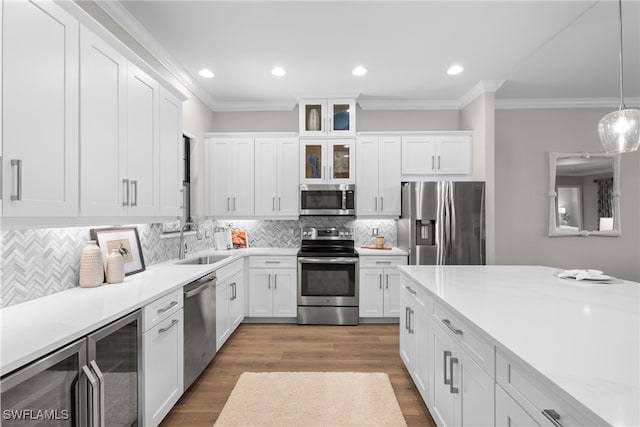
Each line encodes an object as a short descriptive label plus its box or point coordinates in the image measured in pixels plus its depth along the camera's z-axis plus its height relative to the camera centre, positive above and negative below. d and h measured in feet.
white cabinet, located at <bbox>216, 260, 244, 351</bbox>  10.11 -2.89
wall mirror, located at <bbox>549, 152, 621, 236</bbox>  14.56 +0.93
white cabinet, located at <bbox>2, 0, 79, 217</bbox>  4.27 +1.50
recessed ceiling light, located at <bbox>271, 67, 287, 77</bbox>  11.40 +5.05
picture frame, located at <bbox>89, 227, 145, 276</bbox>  7.34 -0.69
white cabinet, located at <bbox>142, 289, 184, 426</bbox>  5.97 -2.79
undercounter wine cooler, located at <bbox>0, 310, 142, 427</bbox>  3.67 -2.22
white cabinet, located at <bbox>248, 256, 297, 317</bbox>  13.26 -2.89
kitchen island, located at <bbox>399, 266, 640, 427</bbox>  2.79 -1.41
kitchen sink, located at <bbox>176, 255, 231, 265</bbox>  11.54 -1.62
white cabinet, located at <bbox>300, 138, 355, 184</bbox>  13.96 +2.38
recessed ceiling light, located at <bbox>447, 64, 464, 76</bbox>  11.34 +5.11
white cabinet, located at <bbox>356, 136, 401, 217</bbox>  14.02 +1.72
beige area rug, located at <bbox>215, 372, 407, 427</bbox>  7.05 -4.36
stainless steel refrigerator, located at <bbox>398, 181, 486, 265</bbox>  12.40 -0.28
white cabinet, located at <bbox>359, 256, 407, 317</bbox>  13.12 -2.97
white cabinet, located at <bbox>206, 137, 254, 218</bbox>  14.06 +1.75
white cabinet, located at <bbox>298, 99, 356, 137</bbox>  13.93 +4.13
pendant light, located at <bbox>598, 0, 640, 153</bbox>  6.69 +1.77
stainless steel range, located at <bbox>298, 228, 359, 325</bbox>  13.05 -2.93
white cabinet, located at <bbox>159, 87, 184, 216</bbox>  8.50 +1.64
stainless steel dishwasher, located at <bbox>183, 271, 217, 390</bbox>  7.76 -2.84
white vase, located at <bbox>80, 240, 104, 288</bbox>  6.68 -1.05
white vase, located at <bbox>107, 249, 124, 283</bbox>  7.07 -1.16
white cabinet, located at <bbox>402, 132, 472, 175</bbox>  13.92 +2.60
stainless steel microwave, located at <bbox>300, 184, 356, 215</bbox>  13.89 +0.64
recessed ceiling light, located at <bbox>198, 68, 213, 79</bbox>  11.50 +5.05
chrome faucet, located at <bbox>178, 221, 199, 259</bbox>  10.76 -1.10
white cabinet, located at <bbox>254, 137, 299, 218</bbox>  14.02 +1.96
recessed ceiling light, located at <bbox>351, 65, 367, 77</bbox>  11.35 +5.07
